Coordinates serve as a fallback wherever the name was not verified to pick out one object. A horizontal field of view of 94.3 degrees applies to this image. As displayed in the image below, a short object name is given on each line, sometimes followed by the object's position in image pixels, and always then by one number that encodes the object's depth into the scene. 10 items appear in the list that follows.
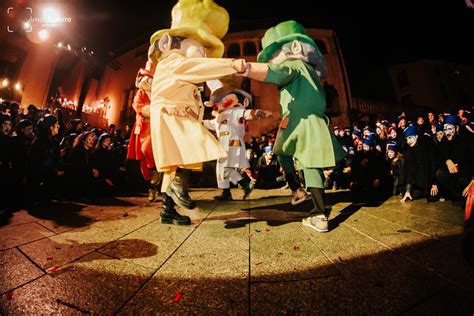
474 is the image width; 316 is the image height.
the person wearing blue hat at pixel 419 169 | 4.16
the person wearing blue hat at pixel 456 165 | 3.78
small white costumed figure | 4.87
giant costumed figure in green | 2.44
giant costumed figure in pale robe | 2.24
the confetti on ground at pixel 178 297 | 1.18
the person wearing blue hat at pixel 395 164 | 4.89
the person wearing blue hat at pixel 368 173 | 4.67
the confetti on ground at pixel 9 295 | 1.18
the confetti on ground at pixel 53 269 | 1.49
